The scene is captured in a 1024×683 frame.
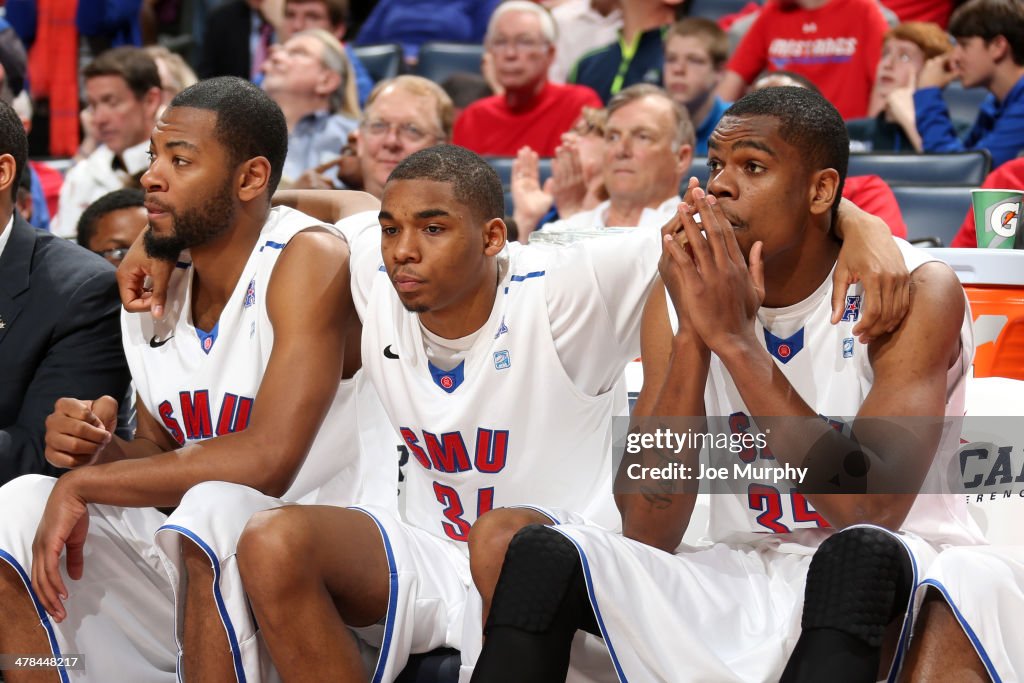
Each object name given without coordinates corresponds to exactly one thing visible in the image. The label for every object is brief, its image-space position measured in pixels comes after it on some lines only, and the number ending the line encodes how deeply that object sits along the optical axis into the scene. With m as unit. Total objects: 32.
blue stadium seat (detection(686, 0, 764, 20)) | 14.68
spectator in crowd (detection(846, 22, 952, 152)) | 11.62
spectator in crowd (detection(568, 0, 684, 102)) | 13.28
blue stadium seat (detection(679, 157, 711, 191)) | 9.96
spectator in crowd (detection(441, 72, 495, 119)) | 13.84
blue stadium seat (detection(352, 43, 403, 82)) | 14.67
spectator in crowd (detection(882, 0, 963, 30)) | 13.56
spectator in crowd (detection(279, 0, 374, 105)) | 14.21
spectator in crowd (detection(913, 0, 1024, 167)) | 10.32
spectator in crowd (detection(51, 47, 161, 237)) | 11.97
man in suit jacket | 6.25
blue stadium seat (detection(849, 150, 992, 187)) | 9.67
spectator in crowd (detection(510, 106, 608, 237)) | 10.09
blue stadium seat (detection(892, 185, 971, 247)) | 8.76
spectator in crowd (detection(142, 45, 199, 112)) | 13.16
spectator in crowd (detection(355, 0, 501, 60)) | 15.88
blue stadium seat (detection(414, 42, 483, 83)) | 14.85
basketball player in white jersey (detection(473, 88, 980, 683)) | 4.68
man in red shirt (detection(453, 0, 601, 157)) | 12.45
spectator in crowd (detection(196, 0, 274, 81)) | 15.37
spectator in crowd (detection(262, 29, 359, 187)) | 12.22
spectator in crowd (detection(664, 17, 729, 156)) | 11.60
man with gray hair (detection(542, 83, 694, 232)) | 9.33
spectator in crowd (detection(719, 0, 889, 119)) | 12.42
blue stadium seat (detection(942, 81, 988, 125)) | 11.66
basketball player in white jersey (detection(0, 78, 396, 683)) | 5.27
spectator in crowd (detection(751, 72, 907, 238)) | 8.32
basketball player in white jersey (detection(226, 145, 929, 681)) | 5.39
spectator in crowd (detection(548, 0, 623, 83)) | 14.57
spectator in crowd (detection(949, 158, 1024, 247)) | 7.78
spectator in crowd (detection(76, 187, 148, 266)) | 8.02
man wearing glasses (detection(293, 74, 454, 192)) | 9.90
